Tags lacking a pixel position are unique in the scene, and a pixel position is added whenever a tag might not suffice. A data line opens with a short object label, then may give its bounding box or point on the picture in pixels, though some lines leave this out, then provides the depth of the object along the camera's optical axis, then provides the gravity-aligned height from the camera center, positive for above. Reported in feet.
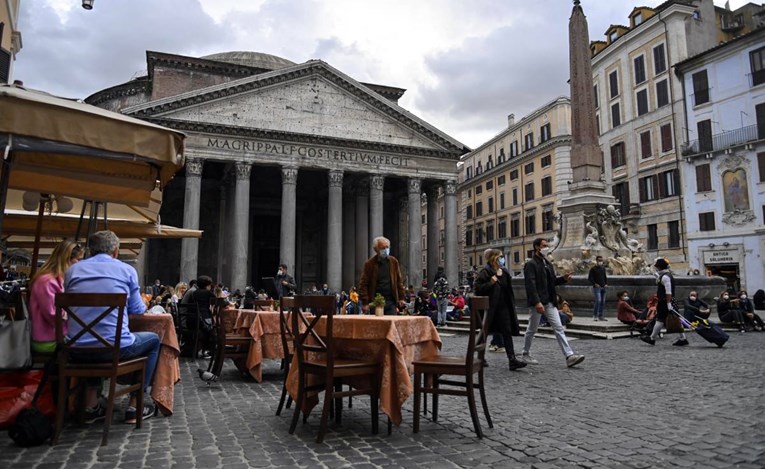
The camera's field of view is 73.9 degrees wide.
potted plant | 14.69 -0.54
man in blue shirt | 11.91 -0.09
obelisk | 38.22 +9.48
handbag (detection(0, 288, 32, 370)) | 11.13 -1.20
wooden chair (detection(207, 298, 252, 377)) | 19.51 -2.19
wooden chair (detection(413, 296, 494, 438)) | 11.91 -1.98
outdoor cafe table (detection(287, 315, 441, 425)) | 12.05 -1.51
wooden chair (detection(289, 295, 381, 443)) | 11.44 -1.91
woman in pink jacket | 11.84 -0.43
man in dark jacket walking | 20.84 -0.34
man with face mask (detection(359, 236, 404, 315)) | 19.22 +0.17
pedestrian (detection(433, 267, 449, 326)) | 46.29 -1.21
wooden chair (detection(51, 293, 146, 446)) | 11.02 -1.27
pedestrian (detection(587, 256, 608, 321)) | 33.42 +0.02
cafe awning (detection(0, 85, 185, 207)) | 11.02 +3.56
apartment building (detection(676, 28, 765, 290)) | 72.02 +18.40
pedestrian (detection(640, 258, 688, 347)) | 26.99 -0.81
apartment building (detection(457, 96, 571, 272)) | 111.96 +25.50
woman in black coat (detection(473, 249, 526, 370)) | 20.92 -0.57
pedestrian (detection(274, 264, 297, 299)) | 38.88 +0.32
